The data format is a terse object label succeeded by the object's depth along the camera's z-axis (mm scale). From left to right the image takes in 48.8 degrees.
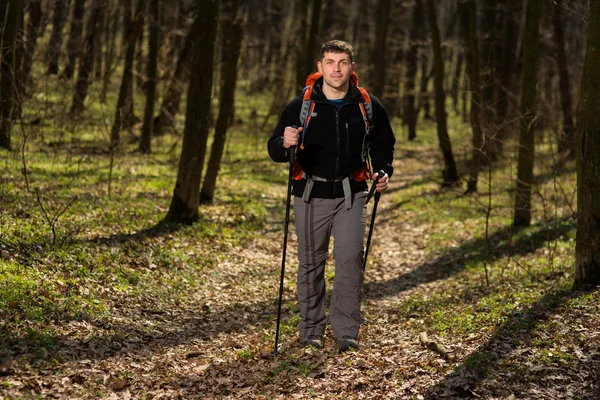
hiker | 6129
